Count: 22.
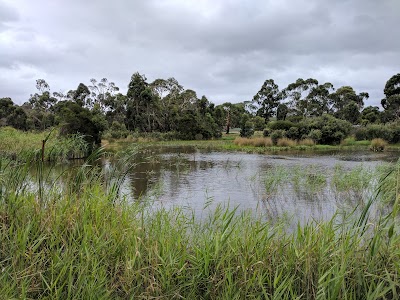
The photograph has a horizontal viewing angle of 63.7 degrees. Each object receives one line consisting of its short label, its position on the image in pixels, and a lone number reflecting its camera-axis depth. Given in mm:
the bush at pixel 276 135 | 28828
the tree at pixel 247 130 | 36531
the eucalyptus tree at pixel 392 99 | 38781
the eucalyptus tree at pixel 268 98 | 54594
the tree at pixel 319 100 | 49606
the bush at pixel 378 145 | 24766
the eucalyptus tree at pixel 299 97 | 51312
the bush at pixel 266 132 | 31284
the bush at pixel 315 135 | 28828
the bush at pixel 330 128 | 29162
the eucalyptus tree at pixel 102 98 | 48344
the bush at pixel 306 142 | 27844
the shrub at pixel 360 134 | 31258
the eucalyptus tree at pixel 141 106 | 39312
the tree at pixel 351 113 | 44969
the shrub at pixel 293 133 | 29781
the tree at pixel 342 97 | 50594
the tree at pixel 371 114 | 43238
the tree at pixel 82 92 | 49125
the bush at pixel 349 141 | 29406
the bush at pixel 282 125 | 31375
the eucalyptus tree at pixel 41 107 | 38688
